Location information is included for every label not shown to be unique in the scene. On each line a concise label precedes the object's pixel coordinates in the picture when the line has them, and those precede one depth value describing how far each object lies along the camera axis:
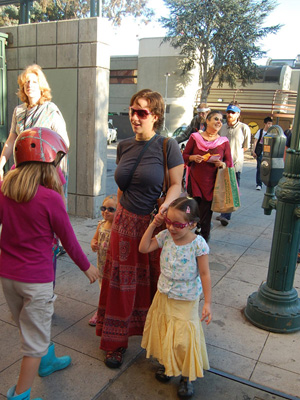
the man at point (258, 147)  9.50
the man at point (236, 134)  5.92
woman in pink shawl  4.68
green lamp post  3.10
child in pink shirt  1.91
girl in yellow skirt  2.29
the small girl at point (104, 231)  2.95
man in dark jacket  5.78
